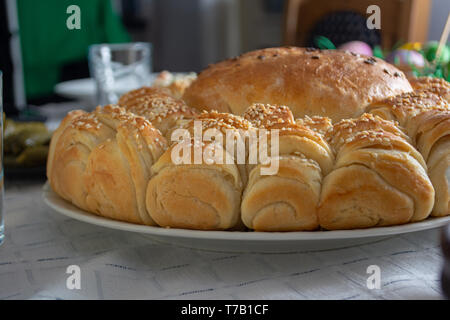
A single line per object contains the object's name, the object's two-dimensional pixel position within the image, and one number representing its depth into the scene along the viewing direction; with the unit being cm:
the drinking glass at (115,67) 172
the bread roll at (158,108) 93
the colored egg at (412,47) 174
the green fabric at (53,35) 330
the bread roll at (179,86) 121
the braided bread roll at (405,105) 88
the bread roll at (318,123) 85
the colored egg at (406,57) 159
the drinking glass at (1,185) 86
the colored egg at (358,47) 170
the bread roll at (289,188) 76
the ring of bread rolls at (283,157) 76
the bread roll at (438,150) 79
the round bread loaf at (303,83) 95
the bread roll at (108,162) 82
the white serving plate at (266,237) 73
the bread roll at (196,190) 77
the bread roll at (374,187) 75
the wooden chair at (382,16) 241
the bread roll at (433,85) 100
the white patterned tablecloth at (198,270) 70
